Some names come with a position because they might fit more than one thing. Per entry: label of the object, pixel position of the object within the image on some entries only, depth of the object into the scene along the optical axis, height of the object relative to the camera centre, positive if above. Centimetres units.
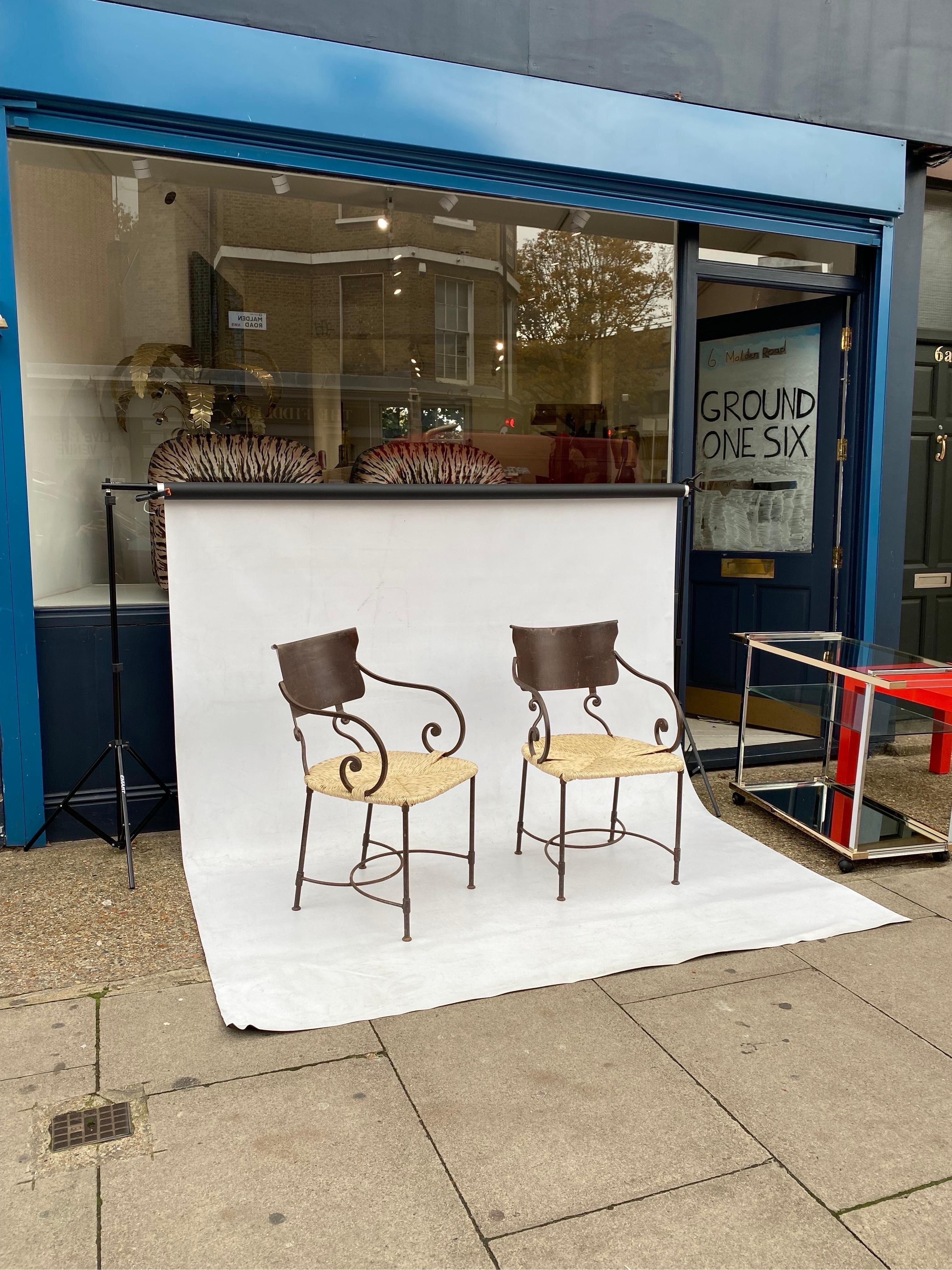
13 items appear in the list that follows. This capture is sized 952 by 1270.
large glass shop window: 438 +83
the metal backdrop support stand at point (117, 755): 389 -109
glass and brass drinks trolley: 410 -103
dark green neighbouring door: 619 -10
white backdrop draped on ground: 327 -119
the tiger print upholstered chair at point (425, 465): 481 +17
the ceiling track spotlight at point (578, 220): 500 +146
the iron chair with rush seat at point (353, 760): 334 -101
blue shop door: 583 +7
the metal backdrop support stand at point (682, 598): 512 -54
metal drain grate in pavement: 229 -152
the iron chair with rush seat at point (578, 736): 373 -93
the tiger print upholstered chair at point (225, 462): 461 +18
